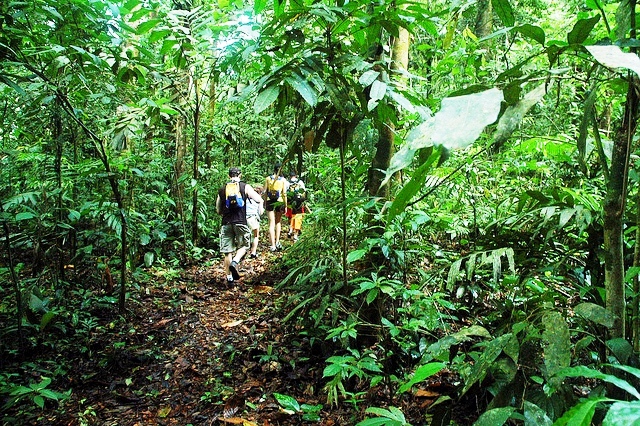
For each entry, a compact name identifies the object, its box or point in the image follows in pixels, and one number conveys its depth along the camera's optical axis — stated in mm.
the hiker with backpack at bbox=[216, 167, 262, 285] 6297
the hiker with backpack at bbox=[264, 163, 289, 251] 7815
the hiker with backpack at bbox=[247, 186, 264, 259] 7180
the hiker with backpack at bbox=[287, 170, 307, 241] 8752
